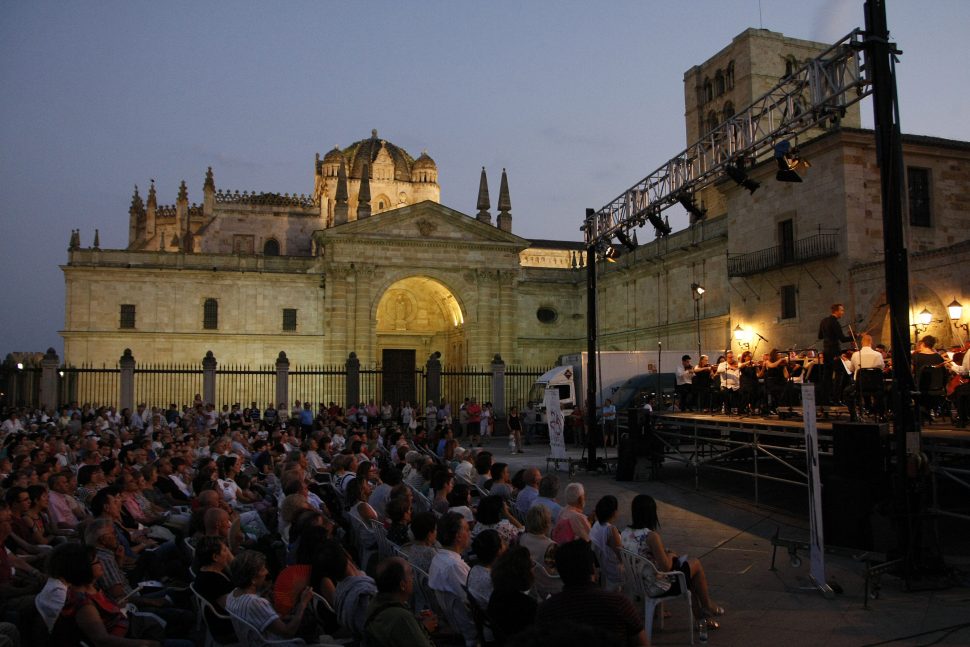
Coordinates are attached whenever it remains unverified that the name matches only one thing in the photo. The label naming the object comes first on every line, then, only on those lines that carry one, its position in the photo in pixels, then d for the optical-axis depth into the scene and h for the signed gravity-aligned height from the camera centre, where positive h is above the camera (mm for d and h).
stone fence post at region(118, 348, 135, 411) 28656 +551
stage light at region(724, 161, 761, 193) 13661 +3694
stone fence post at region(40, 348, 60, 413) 27953 +565
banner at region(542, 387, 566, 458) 16812 -809
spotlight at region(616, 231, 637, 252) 17719 +3328
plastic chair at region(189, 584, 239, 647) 4911 -1390
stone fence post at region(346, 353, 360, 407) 31469 +501
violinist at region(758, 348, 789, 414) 14023 +209
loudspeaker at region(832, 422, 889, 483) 8609 -758
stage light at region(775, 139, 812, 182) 12648 +3649
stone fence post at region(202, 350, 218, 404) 30078 +645
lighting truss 10727 +4147
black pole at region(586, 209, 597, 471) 16781 +663
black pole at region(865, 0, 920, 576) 8242 +1604
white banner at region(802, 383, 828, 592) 7652 -1110
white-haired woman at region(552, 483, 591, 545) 6828 -1194
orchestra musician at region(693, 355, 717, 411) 16906 +209
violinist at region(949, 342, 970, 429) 11203 -196
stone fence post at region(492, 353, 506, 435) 31552 +43
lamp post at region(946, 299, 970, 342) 19302 +1692
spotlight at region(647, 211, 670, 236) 16469 +3462
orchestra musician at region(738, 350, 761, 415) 14922 +95
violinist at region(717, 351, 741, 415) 16020 +212
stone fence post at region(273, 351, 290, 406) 30781 +576
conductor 12430 +519
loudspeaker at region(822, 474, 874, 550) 8555 -1429
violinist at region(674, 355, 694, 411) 17703 +71
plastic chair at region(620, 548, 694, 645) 6262 -1579
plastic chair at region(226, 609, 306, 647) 4609 -1458
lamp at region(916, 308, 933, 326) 20016 +1669
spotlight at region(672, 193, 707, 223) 15302 +3646
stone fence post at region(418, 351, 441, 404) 31469 +447
